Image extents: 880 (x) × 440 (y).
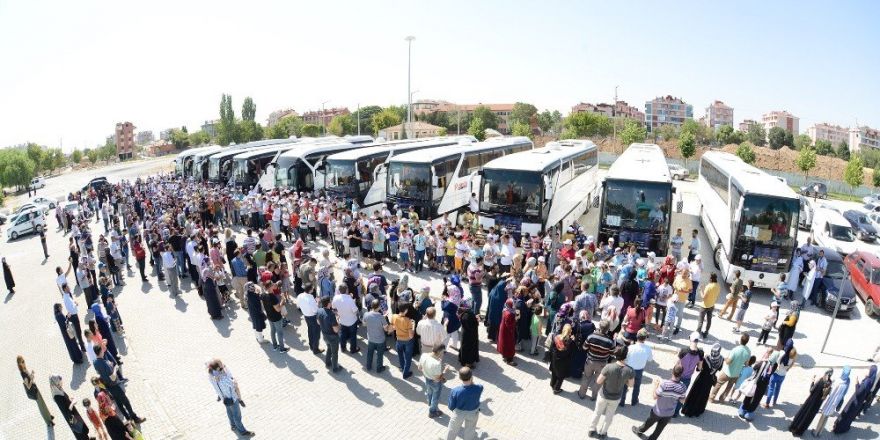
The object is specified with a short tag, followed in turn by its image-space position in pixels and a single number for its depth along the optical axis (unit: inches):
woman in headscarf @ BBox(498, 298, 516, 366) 356.5
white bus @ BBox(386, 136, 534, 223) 719.1
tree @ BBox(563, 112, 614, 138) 2839.6
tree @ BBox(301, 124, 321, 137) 3661.4
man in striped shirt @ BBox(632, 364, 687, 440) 261.6
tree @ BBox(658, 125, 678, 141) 3340.1
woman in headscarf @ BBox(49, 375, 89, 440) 269.4
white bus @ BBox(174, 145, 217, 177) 1387.8
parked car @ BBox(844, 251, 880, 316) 486.9
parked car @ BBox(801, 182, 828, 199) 1400.6
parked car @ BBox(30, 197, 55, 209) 1365.7
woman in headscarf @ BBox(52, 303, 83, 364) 376.2
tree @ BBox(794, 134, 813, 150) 3105.3
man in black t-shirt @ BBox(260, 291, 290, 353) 366.9
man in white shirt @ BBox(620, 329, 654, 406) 294.7
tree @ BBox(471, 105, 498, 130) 4193.2
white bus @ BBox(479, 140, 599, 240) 617.3
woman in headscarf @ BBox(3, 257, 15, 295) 590.7
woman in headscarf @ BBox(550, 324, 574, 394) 319.3
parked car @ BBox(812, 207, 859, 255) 749.3
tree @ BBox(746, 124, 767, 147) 3388.3
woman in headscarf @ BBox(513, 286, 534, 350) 364.5
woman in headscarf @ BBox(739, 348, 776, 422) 295.7
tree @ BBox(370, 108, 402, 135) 3796.8
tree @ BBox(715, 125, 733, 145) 3093.0
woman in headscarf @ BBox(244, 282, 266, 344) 377.4
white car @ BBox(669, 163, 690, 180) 1675.7
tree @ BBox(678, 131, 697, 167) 1797.5
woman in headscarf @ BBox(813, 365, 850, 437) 283.7
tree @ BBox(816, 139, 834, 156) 2918.3
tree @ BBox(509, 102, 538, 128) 4438.2
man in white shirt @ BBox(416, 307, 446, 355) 303.9
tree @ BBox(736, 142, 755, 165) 1804.9
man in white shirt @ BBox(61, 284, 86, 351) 396.6
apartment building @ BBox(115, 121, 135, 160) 5344.5
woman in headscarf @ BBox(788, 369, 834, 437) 279.7
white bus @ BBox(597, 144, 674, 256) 557.9
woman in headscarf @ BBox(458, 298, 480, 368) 344.5
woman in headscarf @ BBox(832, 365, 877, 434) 287.7
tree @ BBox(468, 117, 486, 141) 2458.2
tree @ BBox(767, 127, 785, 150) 3147.1
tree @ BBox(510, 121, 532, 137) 2652.6
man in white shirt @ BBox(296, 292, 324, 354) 355.9
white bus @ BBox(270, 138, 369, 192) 960.3
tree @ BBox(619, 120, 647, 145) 2143.2
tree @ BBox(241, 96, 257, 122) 3622.0
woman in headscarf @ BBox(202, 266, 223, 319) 436.5
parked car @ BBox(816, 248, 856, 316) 471.8
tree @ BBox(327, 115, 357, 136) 3826.3
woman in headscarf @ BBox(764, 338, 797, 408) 302.5
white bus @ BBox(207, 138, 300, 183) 1151.0
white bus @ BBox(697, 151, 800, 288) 490.9
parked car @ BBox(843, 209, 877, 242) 820.6
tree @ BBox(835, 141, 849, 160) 2878.9
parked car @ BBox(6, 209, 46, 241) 977.5
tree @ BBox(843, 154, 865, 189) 1446.9
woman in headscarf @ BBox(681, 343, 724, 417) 294.5
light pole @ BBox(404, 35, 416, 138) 2068.2
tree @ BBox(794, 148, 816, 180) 1579.7
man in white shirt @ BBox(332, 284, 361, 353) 351.3
